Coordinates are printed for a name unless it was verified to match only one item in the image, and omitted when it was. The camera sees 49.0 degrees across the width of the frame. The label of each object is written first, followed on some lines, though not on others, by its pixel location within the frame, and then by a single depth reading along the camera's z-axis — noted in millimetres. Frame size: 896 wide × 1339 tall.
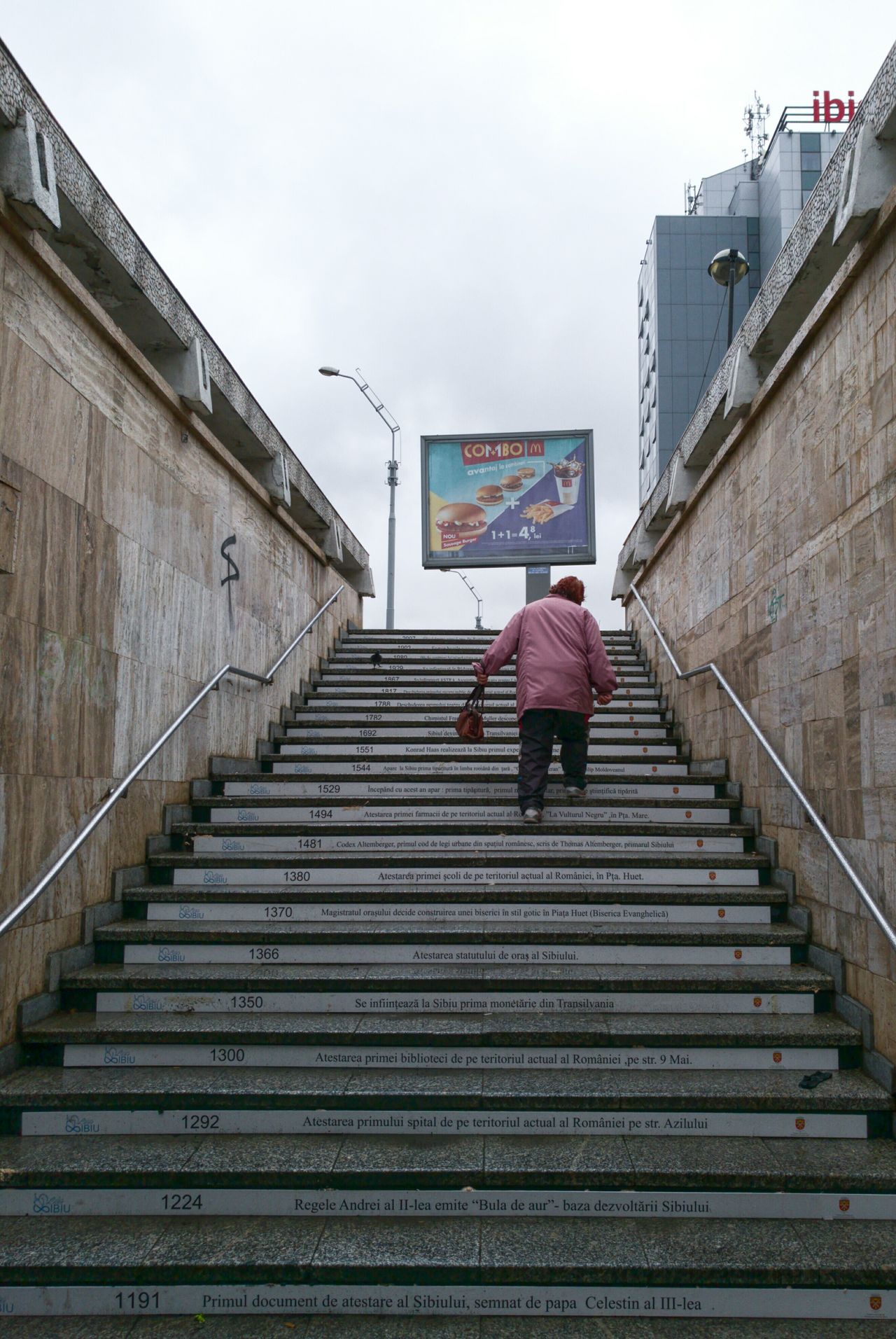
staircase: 2754
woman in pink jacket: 5863
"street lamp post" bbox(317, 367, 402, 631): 17922
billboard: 11523
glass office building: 43125
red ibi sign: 41188
